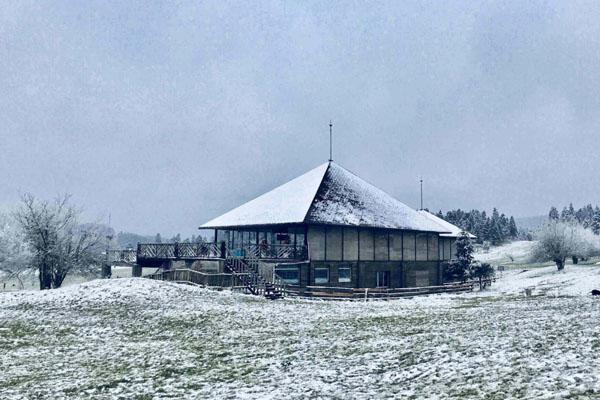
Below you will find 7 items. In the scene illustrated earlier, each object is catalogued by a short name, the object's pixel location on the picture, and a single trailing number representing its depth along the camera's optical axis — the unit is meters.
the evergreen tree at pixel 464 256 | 56.19
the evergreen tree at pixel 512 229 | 175.62
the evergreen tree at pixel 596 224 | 131.18
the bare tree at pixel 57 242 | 45.19
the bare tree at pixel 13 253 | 53.97
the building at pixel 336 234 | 38.62
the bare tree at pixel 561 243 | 64.31
